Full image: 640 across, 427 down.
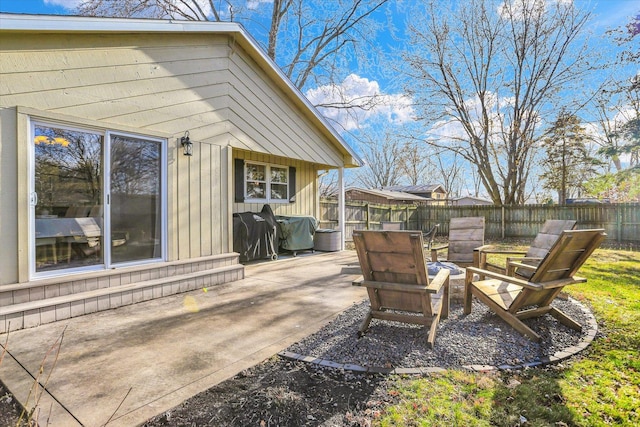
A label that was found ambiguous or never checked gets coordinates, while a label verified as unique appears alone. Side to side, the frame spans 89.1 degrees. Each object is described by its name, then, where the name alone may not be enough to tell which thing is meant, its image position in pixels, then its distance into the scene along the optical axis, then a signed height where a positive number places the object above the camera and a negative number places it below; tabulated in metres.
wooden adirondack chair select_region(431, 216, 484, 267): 5.69 -0.48
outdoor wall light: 5.04 +1.11
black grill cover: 7.11 -0.48
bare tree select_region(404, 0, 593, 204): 14.18 +6.54
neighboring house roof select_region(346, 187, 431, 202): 25.03 +1.52
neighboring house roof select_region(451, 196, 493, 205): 37.50 +1.60
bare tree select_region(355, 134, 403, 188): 36.34 +5.40
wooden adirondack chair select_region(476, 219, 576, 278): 4.40 -0.55
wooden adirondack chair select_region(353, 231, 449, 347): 2.80 -0.60
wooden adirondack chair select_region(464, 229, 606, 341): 2.94 -0.68
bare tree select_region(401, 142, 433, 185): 34.47 +5.12
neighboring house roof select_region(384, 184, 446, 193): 31.64 +2.51
